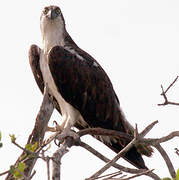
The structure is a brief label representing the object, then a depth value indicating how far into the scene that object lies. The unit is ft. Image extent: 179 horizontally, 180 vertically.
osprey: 52.95
